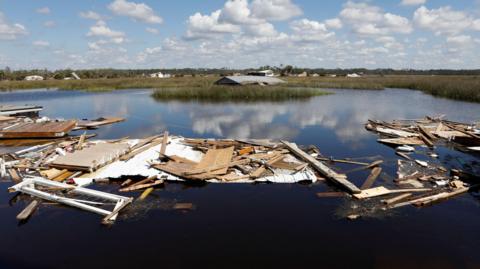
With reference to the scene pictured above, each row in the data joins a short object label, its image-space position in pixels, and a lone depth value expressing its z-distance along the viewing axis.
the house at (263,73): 92.33
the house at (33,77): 103.93
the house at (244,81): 55.95
